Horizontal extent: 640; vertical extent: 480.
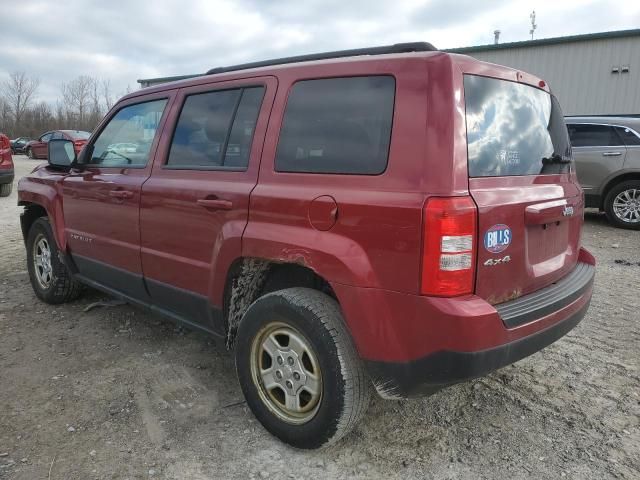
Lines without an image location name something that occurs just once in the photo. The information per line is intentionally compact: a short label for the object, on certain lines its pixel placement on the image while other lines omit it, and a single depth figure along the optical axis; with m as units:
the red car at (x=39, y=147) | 25.56
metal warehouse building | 17.03
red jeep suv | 2.07
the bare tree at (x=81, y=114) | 63.37
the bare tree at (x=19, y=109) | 62.70
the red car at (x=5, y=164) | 11.29
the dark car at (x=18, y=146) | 36.16
